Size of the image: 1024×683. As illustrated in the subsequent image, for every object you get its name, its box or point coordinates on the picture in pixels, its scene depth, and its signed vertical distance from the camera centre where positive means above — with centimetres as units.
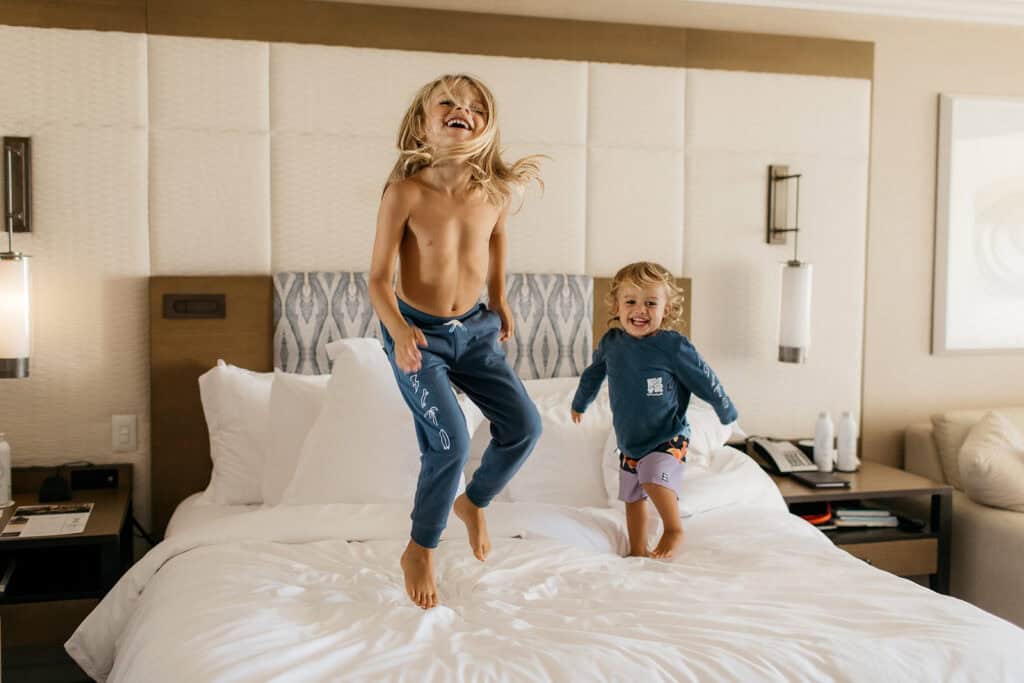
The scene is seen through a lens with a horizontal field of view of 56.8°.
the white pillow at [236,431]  298 -46
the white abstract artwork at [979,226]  395 +30
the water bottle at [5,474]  284 -57
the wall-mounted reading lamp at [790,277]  356 +7
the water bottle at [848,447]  355 -57
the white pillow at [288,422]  285 -41
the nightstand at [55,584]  261 -86
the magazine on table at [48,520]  261 -68
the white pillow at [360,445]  269 -45
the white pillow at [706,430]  310 -46
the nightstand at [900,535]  324 -83
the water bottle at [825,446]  348 -55
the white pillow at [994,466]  328 -59
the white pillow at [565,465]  294 -54
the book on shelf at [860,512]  333 -76
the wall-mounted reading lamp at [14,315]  287 -9
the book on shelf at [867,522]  329 -79
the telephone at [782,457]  344 -60
